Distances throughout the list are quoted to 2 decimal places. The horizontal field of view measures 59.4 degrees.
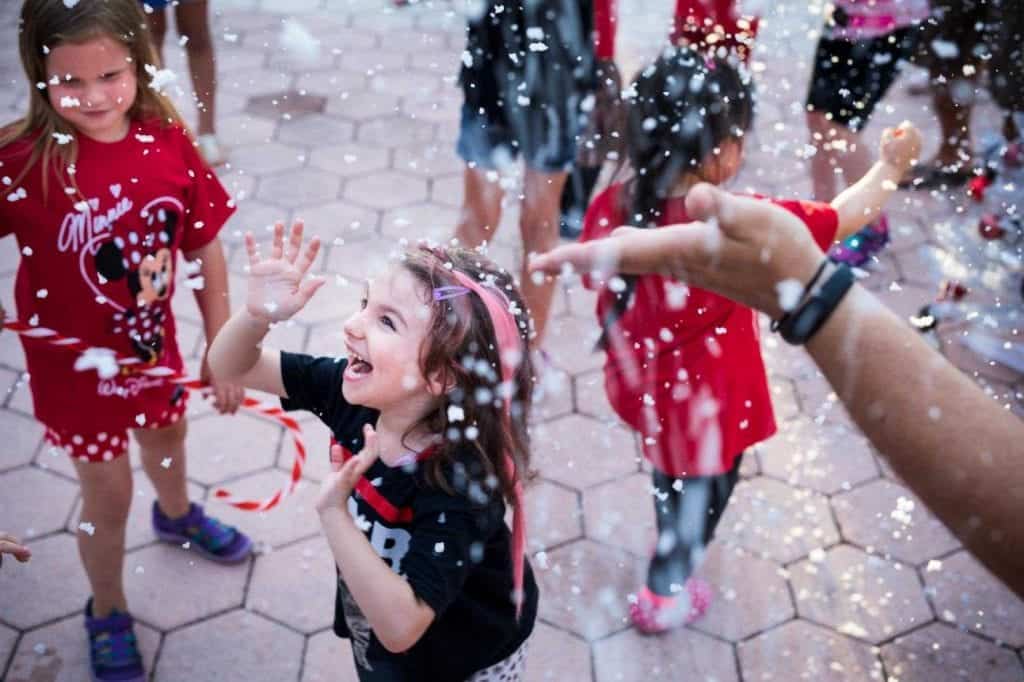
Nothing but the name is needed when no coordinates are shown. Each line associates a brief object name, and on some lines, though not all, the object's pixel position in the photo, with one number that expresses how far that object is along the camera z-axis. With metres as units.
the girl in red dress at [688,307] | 1.77
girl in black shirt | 1.22
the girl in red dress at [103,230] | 1.58
